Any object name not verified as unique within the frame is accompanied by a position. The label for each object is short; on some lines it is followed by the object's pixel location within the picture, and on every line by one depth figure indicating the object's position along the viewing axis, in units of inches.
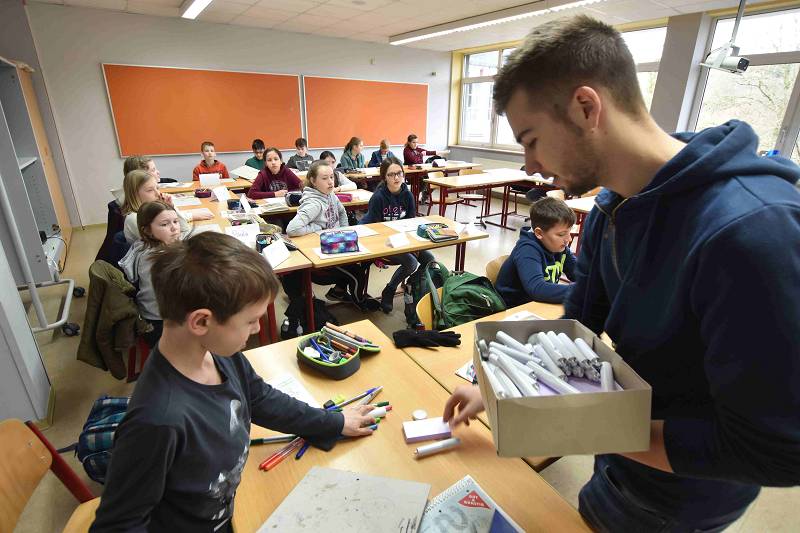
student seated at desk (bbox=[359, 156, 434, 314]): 141.2
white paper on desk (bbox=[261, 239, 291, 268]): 101.5
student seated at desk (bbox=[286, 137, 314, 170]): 250.4
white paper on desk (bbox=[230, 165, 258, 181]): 221.3
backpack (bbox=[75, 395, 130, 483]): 62.1
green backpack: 77.4
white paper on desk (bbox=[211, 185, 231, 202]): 169.0
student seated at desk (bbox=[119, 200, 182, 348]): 89.1
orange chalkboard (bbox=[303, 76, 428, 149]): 299.0
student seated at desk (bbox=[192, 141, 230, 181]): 217.8
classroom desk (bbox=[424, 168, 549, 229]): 227.5
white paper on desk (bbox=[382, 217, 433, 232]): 135.2
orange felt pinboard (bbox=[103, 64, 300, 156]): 235.1
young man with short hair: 20.3
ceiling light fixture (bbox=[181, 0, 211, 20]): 195.9
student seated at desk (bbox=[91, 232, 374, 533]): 29.1
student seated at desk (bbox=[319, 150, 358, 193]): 196.9
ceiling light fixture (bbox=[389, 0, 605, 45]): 191.0
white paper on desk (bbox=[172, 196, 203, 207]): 160.4
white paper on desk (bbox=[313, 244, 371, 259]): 107.8
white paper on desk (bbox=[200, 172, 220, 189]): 200.6
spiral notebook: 32.7
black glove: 60.7
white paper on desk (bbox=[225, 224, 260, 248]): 112.7
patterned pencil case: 107.8
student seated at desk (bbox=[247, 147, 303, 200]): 179.9
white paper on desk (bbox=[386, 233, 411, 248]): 117.0
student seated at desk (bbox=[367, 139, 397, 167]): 283.4
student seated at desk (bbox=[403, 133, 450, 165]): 299.3
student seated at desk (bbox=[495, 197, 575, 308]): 81.2
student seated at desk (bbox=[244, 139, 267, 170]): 239.8
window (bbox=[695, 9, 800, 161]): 186.5
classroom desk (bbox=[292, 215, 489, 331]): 106.3
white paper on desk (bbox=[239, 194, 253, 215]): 142.5
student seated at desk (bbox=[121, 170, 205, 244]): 113.3
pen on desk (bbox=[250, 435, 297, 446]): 42.6
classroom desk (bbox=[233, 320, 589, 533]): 34.9
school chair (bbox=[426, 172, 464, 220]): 263.6
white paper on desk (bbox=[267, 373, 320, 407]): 49.1
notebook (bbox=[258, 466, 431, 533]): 32.5
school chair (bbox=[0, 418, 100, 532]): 39.0
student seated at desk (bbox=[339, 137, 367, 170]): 261.6
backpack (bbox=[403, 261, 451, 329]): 124.1
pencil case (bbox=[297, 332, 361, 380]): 52.7
